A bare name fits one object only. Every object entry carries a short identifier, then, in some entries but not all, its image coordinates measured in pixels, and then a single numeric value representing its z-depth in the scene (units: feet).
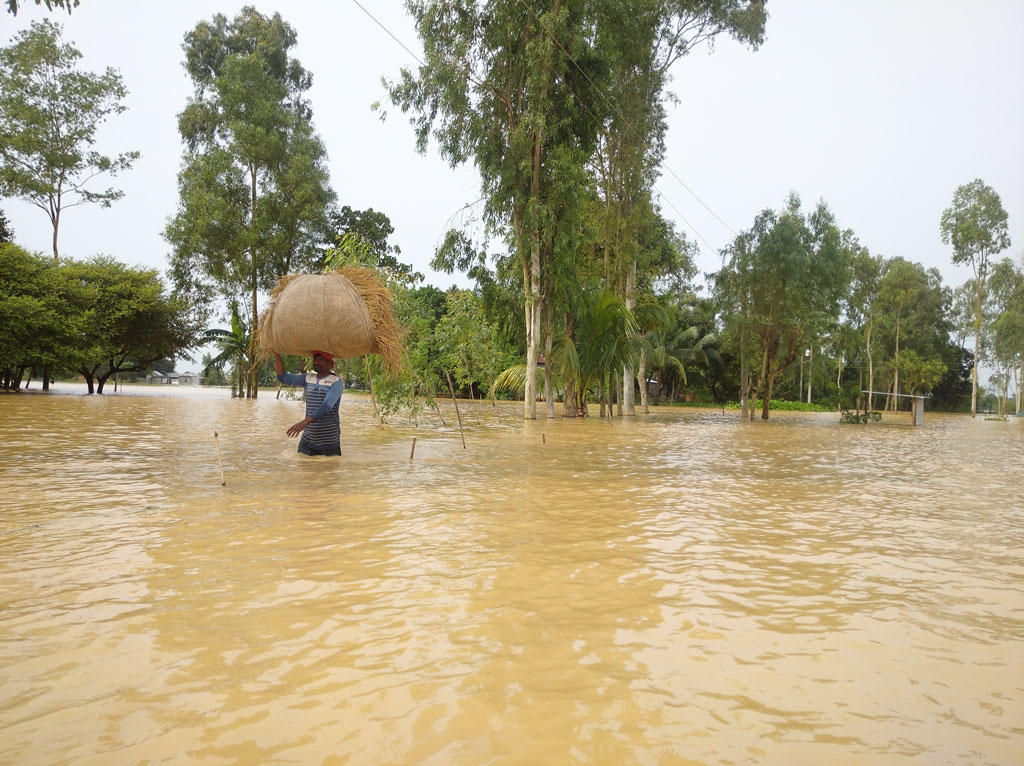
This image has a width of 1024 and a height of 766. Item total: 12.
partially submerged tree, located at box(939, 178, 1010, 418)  126.82
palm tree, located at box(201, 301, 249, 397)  109.91
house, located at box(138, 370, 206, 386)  285.31
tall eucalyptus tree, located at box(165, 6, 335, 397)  100.48
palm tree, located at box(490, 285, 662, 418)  68.23
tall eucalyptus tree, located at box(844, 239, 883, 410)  137.49
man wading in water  28.76
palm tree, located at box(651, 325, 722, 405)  134.82
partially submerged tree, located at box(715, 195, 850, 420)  85.10
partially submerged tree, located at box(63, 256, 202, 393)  94.02
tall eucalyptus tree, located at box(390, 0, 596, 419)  63.77
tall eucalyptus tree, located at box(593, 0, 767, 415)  78.28
